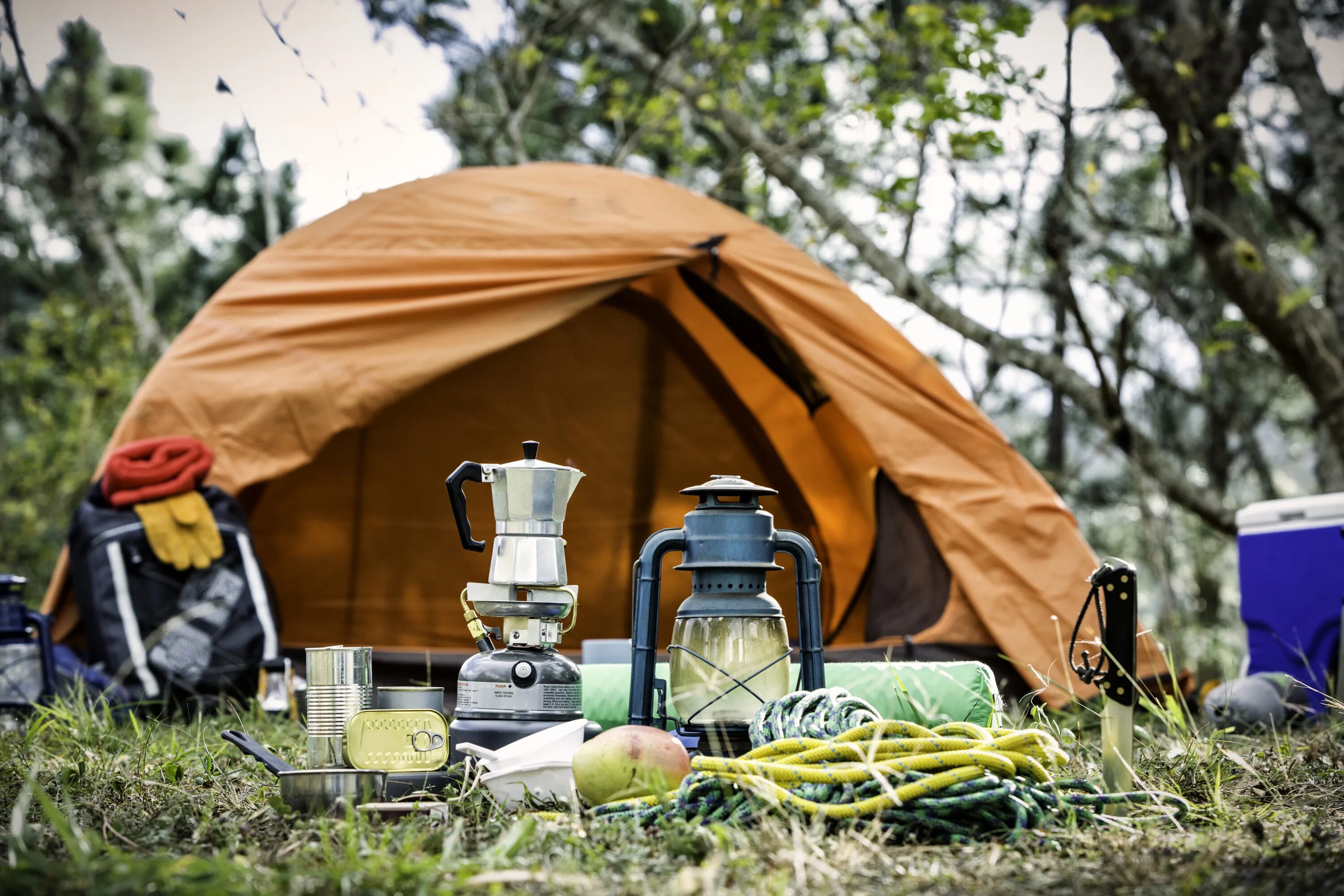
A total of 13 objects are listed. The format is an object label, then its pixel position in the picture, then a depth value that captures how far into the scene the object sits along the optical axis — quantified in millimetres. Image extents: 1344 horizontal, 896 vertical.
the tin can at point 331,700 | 1425
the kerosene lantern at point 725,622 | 1450
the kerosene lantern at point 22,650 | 2498
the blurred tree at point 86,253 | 7266
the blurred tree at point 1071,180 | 4094
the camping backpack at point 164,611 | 2709
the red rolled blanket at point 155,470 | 2781
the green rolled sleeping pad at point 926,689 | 1645
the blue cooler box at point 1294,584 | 2549
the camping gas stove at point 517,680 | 1444
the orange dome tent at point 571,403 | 2938
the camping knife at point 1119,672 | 1486
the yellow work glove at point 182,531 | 2754
